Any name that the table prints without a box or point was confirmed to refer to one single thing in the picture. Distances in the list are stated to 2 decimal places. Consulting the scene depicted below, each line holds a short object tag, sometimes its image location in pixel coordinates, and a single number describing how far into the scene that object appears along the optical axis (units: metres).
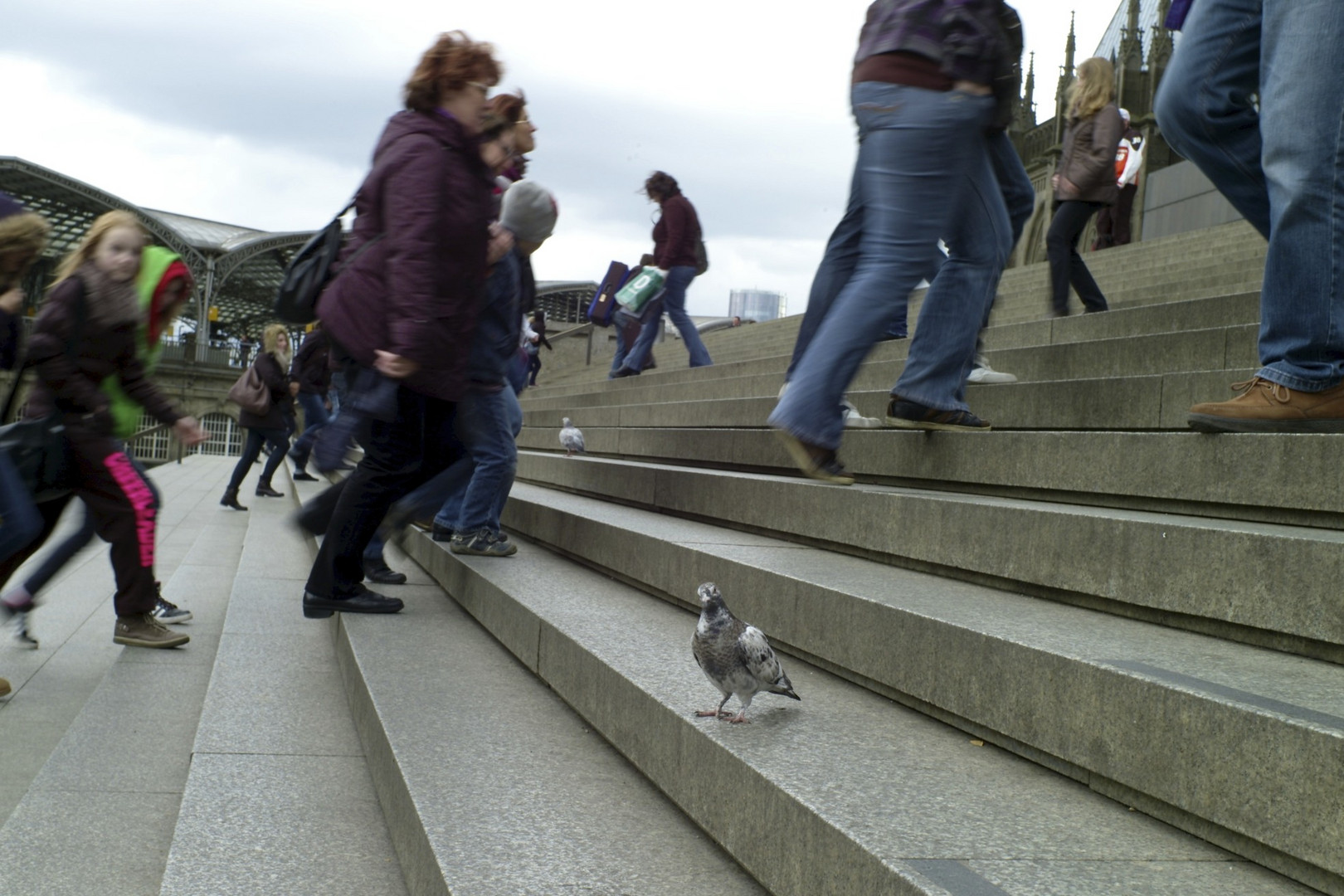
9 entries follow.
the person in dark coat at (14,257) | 4.77
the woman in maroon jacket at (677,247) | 10.95
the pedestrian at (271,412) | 10.84
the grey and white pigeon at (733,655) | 2.31
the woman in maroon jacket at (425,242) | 3.73
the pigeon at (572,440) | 8.94
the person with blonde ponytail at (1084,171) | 7.11
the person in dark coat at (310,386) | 10.53
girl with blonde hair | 4.32
